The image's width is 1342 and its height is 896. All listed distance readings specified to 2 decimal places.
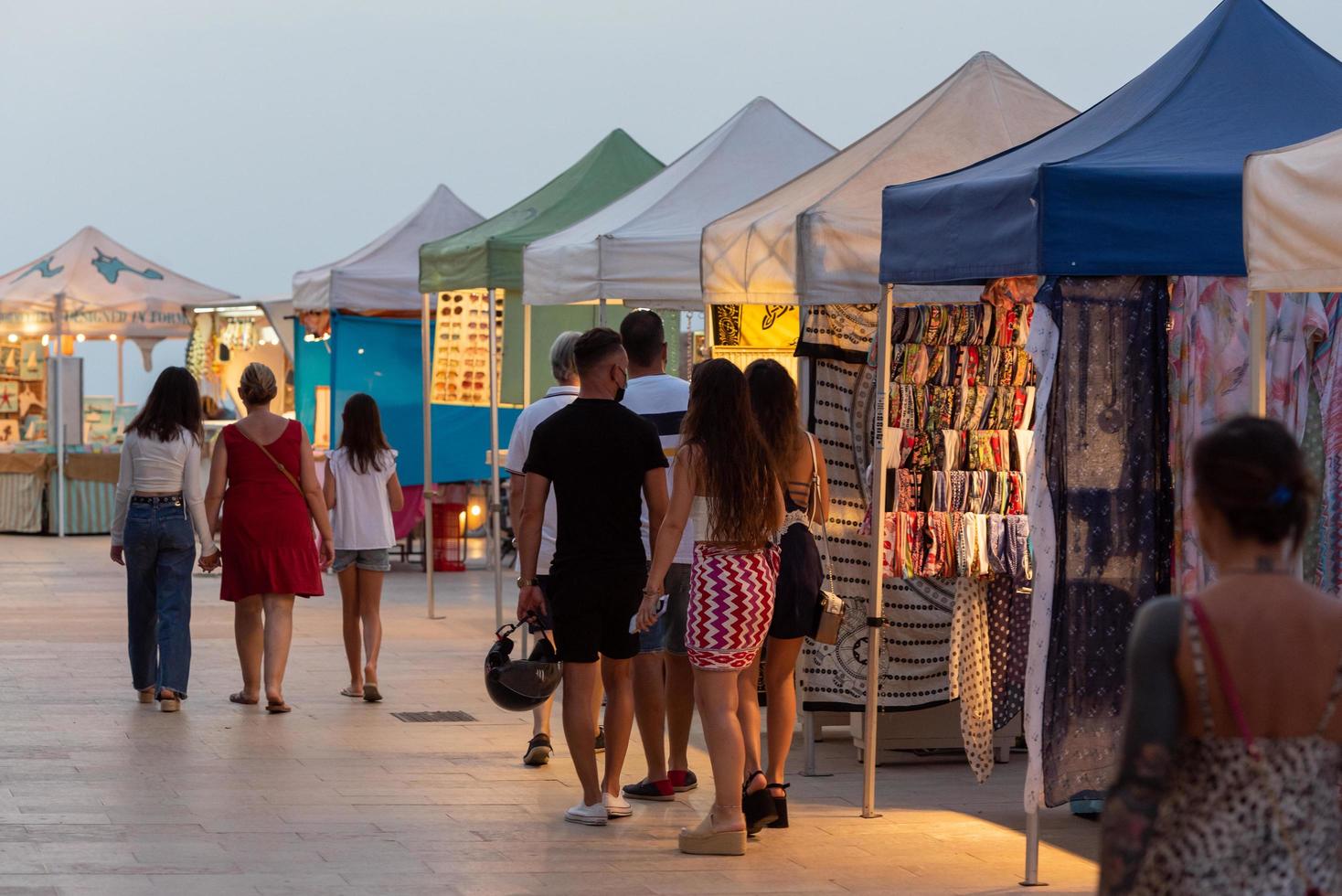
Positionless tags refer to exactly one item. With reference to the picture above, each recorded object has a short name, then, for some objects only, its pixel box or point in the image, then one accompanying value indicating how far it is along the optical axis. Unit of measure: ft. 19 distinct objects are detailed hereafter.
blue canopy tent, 37.83
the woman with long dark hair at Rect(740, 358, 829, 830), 43.19
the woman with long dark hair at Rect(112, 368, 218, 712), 61.93
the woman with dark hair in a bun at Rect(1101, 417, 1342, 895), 18.21
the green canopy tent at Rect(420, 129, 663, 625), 80.64
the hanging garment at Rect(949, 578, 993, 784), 47.50
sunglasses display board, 95.45
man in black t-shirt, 42.60
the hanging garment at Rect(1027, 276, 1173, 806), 40.52
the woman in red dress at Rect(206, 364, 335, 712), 61.00
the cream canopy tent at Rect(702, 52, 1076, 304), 49.44
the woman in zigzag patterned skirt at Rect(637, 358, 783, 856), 40.73
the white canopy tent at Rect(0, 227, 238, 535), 161.77
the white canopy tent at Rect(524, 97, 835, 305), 67.26
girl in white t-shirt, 64.18
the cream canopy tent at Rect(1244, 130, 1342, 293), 31.45
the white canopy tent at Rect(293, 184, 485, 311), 107.24
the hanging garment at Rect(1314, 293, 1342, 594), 36.19
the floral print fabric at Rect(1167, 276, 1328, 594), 40.60
